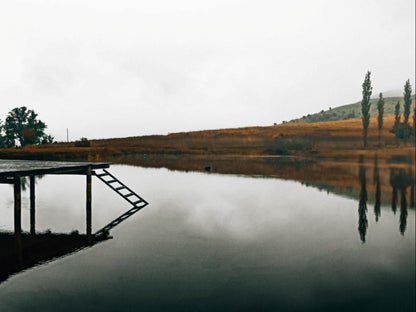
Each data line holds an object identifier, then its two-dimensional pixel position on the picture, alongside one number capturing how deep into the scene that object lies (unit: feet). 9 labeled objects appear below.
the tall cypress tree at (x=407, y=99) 275.84
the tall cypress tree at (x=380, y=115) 278.48
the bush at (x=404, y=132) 272.92
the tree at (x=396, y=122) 279.08
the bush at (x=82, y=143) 249.67
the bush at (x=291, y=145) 274.77
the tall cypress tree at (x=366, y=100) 262.67
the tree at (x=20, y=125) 260.62
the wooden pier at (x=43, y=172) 43.57
